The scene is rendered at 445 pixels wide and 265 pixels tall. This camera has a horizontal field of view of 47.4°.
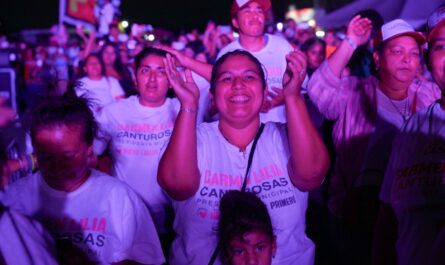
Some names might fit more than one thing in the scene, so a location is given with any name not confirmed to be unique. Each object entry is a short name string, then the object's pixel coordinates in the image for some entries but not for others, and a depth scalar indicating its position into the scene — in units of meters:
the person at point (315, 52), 7.10
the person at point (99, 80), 7.09
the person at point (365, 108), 3.48
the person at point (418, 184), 2.17
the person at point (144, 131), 4.03
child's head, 2.67
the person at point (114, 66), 8.02
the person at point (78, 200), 2.60
